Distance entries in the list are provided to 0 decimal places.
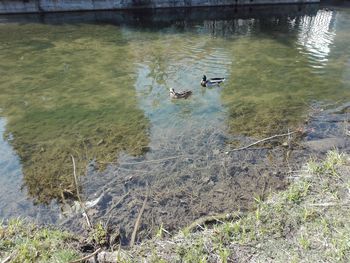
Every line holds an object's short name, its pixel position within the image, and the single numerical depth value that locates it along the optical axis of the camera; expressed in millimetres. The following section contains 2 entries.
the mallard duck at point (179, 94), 7930
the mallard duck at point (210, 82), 8555
